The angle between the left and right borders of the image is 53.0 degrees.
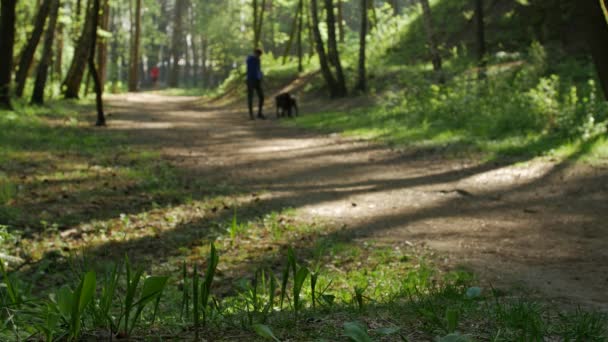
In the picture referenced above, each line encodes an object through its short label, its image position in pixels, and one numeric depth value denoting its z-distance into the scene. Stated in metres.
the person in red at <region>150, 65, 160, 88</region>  65.75
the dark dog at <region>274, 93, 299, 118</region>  20.59
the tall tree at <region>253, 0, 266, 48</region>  32.22
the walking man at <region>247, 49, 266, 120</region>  19.44
